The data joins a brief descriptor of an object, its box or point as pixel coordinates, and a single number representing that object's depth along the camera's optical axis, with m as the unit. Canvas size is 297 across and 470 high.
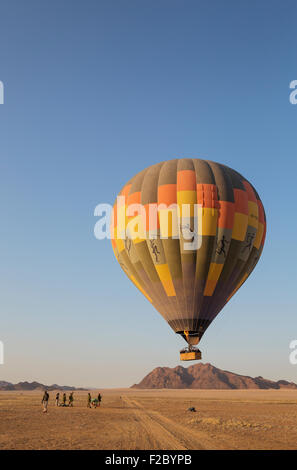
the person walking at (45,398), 34.97
